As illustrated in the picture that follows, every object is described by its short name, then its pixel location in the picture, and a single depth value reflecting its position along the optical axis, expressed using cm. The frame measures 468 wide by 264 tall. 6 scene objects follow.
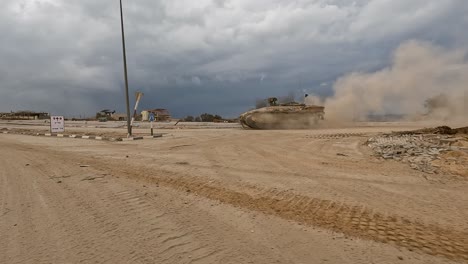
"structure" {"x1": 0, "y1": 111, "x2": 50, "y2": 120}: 6718
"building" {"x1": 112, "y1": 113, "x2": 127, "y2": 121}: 6912
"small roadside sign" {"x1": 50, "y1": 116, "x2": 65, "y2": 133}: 2246
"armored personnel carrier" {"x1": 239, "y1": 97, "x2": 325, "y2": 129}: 2845
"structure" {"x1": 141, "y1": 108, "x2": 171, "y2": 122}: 5863
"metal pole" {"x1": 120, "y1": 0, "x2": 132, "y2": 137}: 1945
